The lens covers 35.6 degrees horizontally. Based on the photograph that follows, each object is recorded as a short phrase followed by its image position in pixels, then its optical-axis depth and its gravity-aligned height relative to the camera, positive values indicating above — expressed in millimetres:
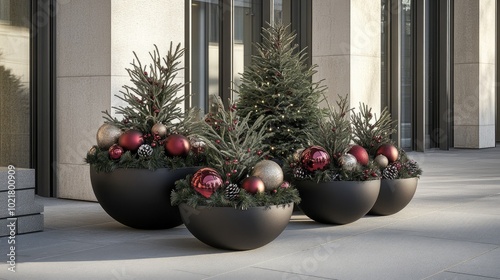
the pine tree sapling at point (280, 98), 9281 +326
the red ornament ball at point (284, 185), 7230 -563
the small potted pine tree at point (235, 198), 6789 -651
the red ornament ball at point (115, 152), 7945 -279
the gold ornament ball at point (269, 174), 7035 -446
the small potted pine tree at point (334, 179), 8273 -578
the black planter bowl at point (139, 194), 7836 -701
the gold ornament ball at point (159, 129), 8195 -47
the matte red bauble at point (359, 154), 8594 -326
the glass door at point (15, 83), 10969 +592
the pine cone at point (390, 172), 9156 -559
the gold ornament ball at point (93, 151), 8234 -286
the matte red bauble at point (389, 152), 9344 -329
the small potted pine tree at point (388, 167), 9172 -504
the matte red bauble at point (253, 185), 6875 -534
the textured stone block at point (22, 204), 7680 -800
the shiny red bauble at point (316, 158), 8273 -357
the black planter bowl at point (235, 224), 6770 -879
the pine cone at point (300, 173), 8398 -522
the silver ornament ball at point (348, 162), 8305 -401
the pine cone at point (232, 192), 6852 -594
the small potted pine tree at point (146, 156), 7867 -324
